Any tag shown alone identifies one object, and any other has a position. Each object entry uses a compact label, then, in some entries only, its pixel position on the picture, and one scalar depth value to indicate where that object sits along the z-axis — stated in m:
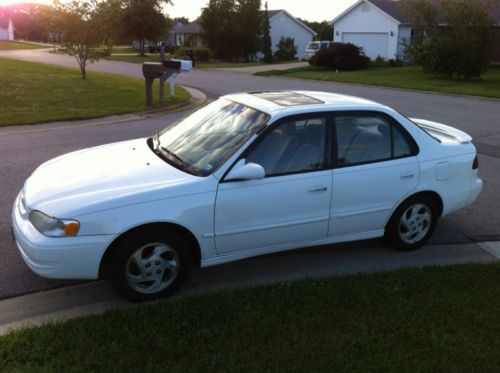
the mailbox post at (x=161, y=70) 14.65
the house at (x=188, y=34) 69.56
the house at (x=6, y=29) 106.69
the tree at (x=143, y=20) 53.78
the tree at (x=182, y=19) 97.62
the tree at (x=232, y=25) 49.28
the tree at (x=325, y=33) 60.72
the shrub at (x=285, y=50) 51.25
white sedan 3.67
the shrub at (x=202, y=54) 48.36
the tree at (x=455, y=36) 26.41
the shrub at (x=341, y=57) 33.47
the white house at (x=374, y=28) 37.72
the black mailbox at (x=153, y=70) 14.62
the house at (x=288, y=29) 56.59
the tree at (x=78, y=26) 20.77
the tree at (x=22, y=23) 112.75
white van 43.47
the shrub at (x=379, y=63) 36.69
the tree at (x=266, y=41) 47.50
